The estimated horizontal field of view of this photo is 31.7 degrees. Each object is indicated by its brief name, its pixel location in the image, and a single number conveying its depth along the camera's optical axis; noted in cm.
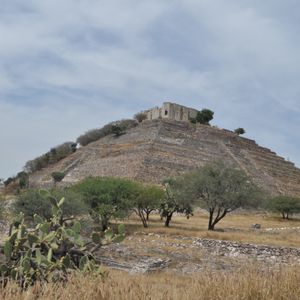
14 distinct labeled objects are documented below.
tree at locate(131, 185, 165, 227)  3656
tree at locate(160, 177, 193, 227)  3722
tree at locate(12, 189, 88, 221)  3106
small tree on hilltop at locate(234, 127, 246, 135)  9062
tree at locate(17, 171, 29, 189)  6606
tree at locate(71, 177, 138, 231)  3275
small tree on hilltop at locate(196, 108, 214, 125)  8775
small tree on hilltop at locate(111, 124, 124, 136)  7962
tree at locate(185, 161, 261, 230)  3669
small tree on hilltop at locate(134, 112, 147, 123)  8832
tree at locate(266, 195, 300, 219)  5050
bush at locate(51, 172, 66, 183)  6048
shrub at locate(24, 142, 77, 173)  8031
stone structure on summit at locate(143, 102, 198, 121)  8694
